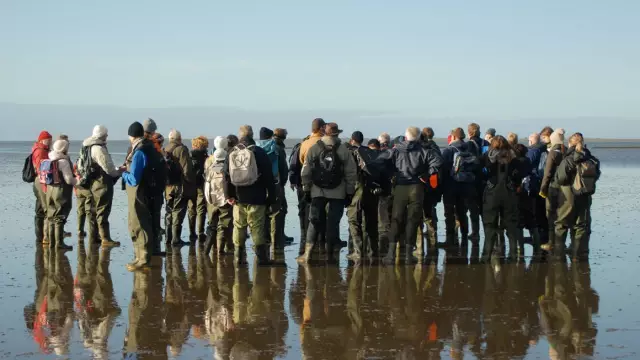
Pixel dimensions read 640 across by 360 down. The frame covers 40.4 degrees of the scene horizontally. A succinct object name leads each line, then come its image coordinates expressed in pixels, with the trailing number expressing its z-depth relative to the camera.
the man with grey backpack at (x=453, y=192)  12.91
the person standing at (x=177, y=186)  12.91
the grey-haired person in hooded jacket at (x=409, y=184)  11.27
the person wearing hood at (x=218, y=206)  11.65
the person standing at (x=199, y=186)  13.34
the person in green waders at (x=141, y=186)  10.69
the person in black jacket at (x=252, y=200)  10.86
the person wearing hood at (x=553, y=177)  11.97
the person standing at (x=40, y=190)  13.11
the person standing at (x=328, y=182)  10.95
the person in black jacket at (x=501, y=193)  11.24
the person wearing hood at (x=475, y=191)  13.06
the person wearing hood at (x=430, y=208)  12.12
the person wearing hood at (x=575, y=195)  11.49
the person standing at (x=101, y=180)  12.02
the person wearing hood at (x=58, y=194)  12.52
